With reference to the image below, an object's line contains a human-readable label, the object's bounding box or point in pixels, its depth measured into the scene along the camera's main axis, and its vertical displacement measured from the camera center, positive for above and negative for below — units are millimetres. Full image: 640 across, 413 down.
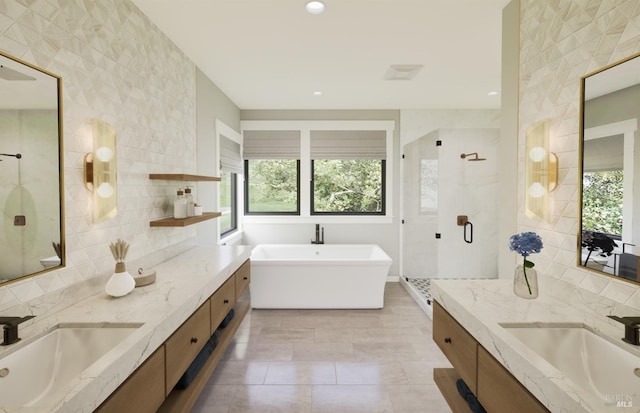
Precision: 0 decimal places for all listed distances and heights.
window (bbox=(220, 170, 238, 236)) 4156 -85
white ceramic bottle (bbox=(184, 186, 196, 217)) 2594 -69
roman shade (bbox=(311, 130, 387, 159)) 4695 +790
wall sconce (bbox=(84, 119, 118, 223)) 1652 +131
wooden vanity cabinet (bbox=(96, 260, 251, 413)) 1087 -721
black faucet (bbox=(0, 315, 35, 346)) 1070 -446
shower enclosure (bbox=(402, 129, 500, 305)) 4406 -67
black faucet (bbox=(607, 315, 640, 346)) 1065 -445
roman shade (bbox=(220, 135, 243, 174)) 3840 +524
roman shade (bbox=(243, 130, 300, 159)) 4699 +772
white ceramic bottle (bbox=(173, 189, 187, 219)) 2482 -86
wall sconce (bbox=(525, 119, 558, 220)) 1632 +143
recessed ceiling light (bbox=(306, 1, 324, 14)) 2007 +1210
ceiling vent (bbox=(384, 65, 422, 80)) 3031 +1230
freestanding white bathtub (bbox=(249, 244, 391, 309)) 3613 -977
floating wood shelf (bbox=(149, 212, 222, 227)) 2240 -181
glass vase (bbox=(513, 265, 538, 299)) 1532 -418
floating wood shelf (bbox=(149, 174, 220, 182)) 2264 +144
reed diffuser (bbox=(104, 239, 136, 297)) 1552 -405
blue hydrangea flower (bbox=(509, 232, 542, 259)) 1497 -217
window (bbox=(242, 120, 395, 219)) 4695 +408
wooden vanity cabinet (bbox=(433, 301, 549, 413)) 1035 -685
